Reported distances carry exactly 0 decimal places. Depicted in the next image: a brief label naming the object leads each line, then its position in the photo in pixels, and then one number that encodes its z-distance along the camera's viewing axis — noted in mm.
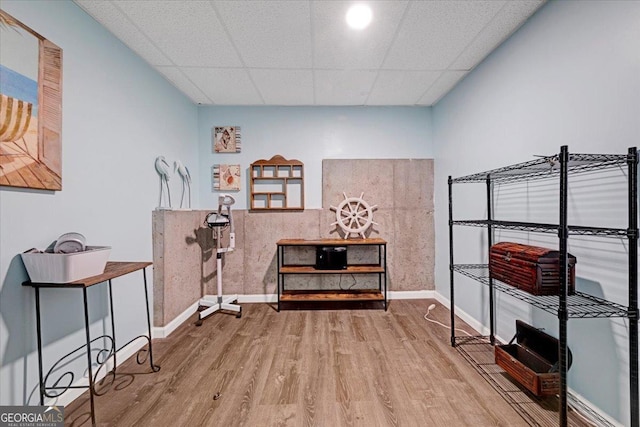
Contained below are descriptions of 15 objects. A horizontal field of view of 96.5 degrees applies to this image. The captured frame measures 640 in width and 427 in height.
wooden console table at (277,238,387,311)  3139
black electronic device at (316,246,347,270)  3184
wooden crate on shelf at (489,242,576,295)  1522
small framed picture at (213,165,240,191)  3498
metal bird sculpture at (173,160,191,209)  2971
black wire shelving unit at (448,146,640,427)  1276
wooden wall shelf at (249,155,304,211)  3477
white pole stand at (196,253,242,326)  3000
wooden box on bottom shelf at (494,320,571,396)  1590
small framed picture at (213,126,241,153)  3494
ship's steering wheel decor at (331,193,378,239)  3406
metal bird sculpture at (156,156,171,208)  2605
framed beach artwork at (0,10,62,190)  1342
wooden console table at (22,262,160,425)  1396
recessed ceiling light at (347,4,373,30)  1812
